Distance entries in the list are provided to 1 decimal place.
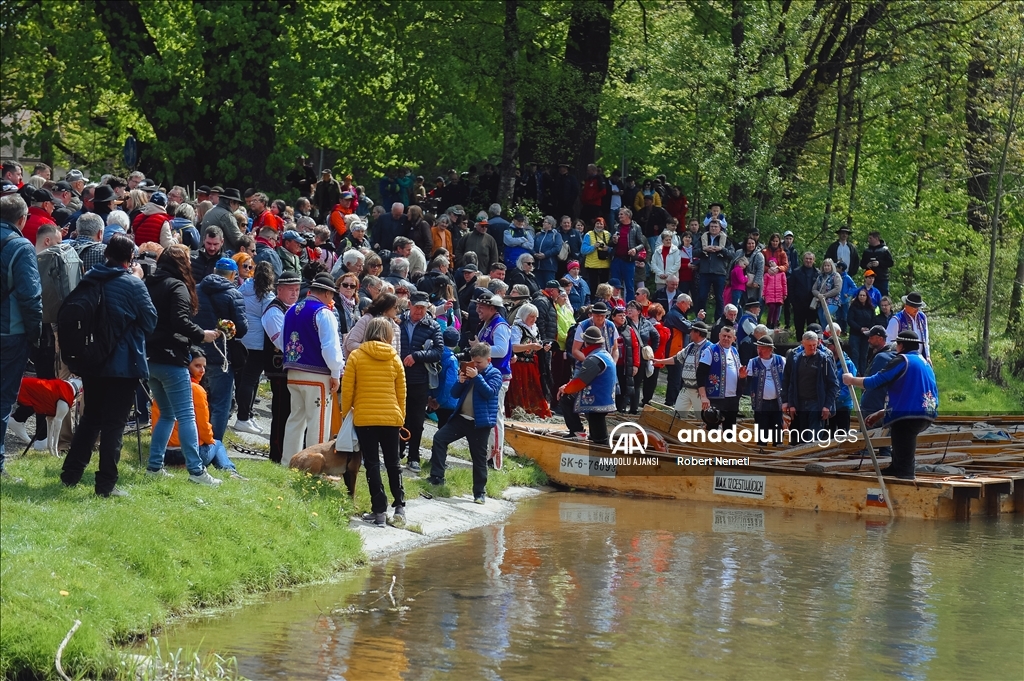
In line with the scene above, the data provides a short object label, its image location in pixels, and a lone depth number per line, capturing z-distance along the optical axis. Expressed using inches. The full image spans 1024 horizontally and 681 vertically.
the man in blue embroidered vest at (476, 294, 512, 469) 666.2
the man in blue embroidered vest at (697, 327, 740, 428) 764.6
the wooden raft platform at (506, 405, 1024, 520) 661.9
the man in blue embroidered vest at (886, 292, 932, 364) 843.4
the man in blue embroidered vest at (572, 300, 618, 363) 779.4
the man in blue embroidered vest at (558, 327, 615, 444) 706.2
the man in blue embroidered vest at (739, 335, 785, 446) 769.6
